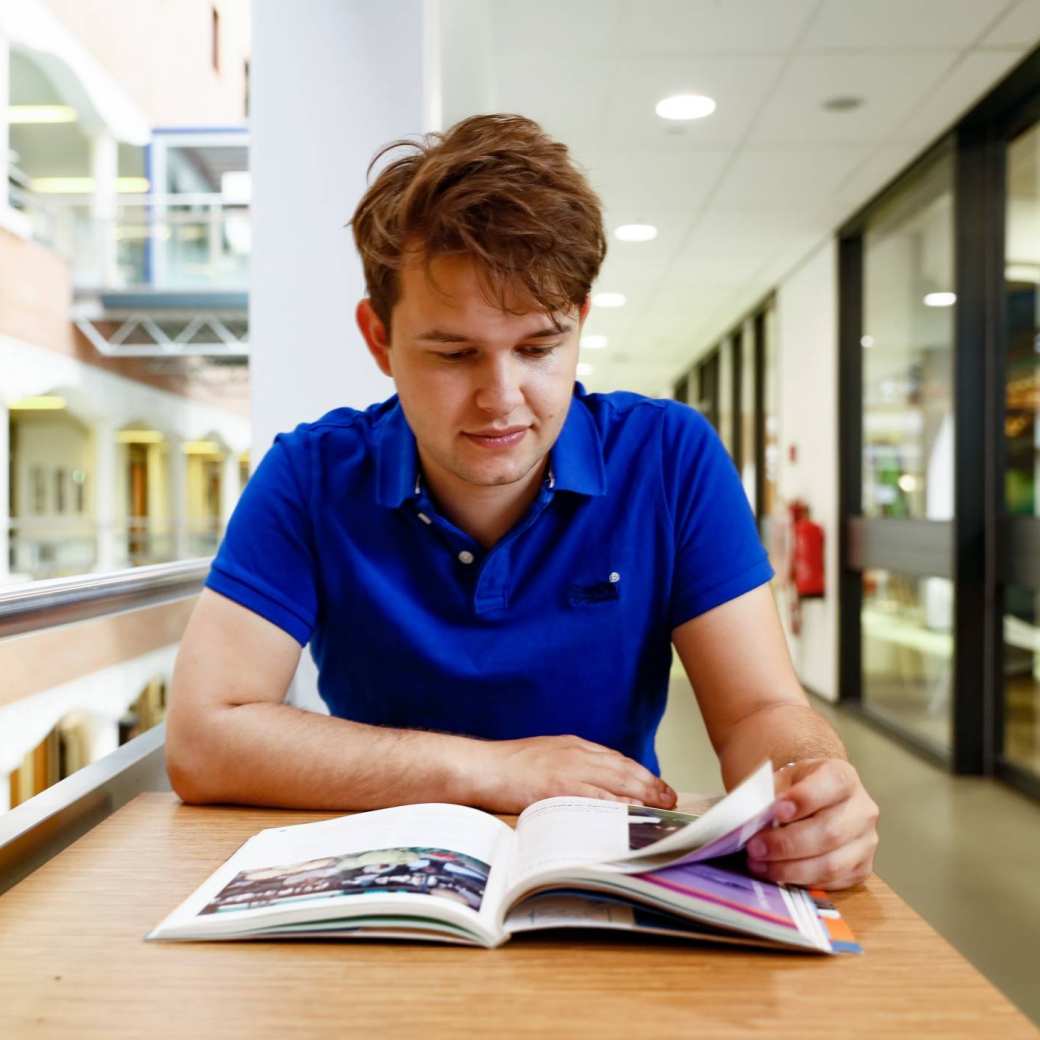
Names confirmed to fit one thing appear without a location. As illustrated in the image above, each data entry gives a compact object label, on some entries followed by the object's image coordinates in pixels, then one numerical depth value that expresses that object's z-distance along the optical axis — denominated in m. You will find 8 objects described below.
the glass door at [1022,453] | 3.78
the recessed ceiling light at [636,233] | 5.53
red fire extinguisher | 6.06
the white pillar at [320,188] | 2.08
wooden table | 0.61
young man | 1.05
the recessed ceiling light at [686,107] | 3.83
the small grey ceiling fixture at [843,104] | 3.81
